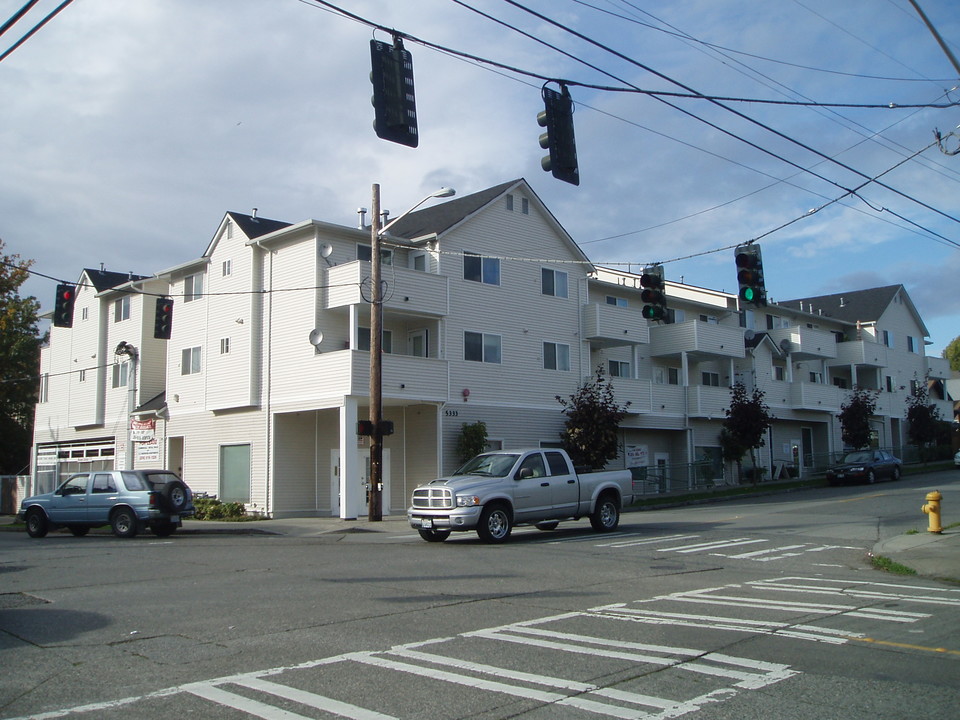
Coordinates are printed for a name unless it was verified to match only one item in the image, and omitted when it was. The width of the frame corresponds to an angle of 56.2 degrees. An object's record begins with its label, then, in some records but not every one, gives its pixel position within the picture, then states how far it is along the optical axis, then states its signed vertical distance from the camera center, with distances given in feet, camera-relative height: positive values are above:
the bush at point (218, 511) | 94.48 -4.89
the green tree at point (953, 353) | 325.09 +35.35
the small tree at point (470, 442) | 100.01 +1.92
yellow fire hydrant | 56.13 -3.74
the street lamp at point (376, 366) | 79.82 +8.46
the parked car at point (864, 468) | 129.29 -2.33
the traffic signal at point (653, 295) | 58.85 +10.55
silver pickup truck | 58.03 -2.56
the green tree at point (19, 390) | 164.04 +14.79
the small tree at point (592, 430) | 107.45 +3.20
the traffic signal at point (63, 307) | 76.41 +13.56
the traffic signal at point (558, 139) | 41.45 +14.73
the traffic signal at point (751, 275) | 55.93 +11.27
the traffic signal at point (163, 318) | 88.79 +14.54
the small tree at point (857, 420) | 164.86 +5.84
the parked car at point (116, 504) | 72.59 -3.07
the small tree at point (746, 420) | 135.23 +5.18
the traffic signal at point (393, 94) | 35.32 +14.50
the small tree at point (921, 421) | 186.91 +6.06
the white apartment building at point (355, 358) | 98.27 +13.17
